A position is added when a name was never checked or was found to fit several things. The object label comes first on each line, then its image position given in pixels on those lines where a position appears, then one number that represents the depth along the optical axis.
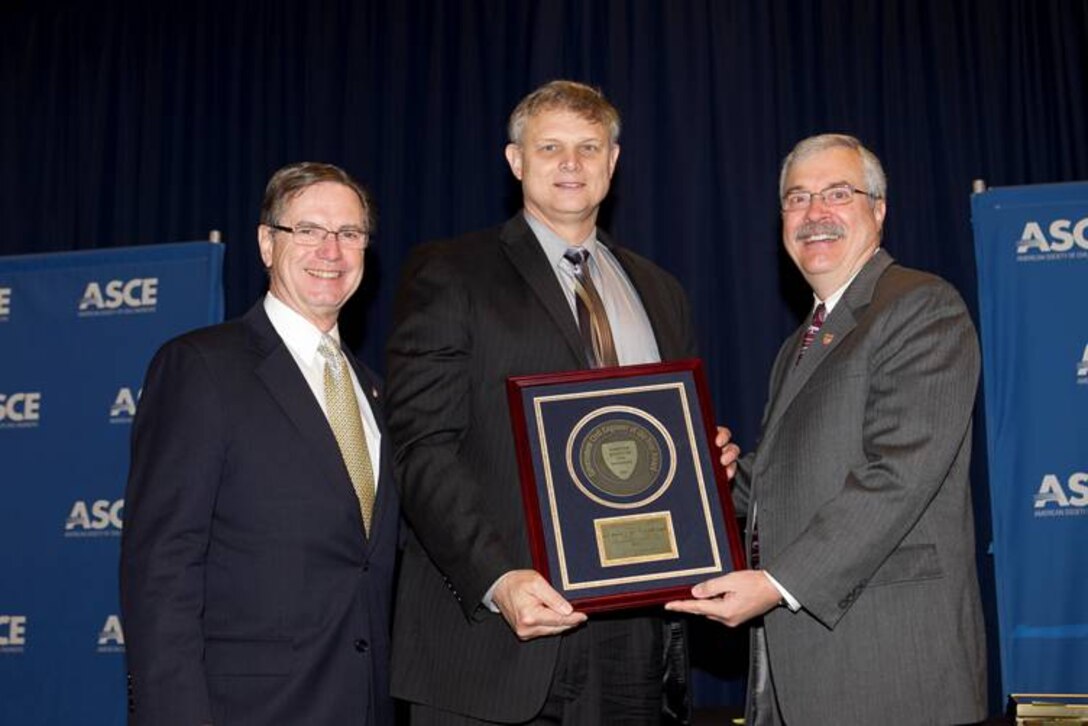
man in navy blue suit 2.64
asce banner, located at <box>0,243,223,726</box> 5.32
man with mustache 2.76
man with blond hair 2.79
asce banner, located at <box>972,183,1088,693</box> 4.66
